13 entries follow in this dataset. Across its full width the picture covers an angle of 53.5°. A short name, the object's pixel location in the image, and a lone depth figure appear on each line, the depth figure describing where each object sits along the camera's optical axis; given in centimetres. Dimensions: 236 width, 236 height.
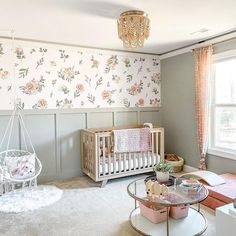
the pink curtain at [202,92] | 365
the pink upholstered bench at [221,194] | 267
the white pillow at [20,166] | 313
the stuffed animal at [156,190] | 225
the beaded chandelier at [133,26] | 241
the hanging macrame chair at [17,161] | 308
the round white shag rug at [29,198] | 283
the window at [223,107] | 350
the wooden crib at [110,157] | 349
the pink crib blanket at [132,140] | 359
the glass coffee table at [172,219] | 212
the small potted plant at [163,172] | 257
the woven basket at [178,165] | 411
